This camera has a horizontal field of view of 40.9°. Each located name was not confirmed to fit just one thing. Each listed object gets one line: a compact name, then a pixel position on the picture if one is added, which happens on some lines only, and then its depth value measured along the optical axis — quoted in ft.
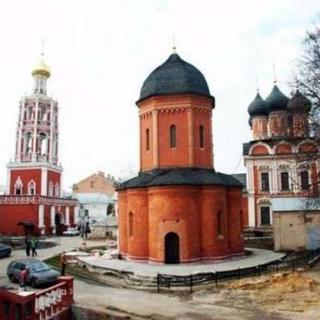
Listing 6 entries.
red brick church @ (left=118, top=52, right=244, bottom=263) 78.54
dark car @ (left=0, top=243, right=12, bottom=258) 94.02
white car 158.71
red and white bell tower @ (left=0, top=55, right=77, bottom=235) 147.74
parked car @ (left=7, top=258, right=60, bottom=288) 58.39
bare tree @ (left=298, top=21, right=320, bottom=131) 64.13
